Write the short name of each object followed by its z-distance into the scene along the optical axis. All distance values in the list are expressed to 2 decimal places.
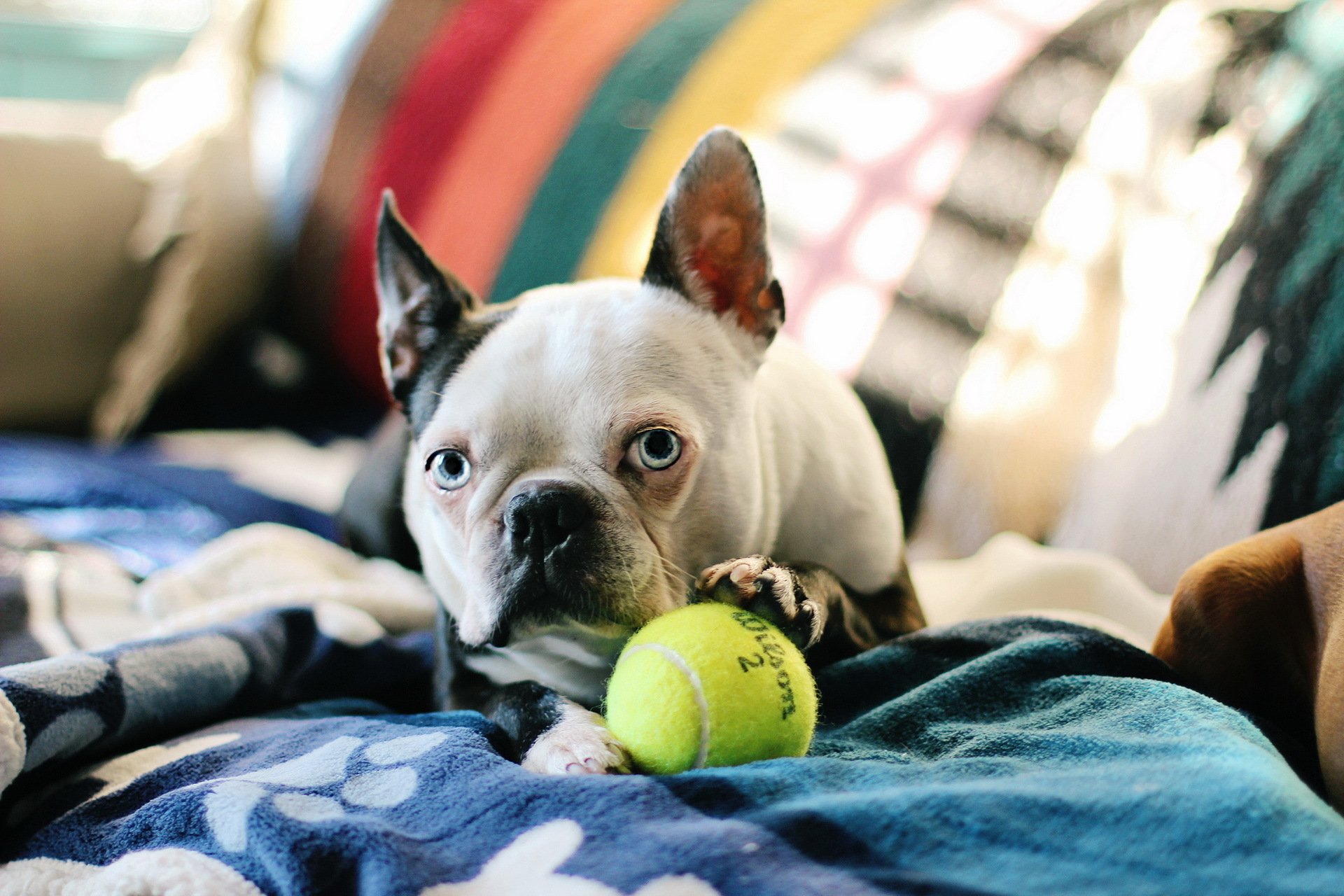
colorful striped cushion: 0.93
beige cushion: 1.08
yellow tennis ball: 0.58
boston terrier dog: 0.63
